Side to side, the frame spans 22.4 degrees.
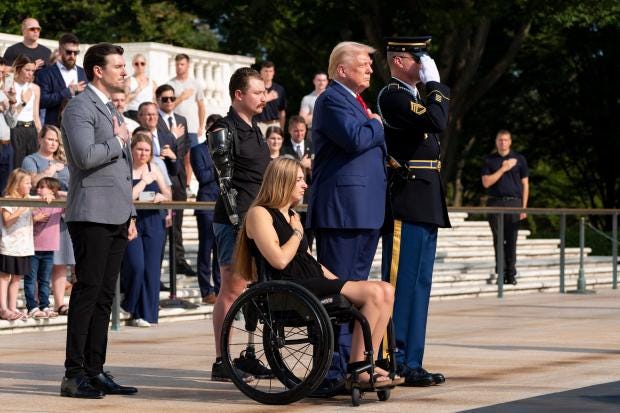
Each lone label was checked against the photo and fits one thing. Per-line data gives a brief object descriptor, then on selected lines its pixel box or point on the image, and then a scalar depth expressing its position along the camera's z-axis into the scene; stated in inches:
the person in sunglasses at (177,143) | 645.9
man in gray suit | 350.6
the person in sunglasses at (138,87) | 732.0
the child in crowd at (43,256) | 531.5
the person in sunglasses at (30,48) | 697.0
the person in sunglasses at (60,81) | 667.4
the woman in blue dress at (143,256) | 547.5
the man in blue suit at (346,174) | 350.0
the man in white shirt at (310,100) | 789.9
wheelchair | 324.8
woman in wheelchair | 335.3
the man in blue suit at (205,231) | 608.1
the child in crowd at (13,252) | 518.9
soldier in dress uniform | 368.2
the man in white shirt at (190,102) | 796.0
